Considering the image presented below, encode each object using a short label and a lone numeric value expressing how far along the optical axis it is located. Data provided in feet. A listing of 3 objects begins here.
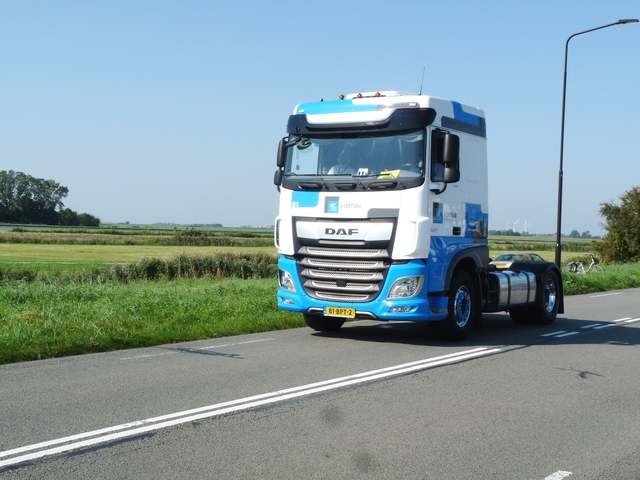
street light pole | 84.43
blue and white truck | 35.68
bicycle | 114.11
